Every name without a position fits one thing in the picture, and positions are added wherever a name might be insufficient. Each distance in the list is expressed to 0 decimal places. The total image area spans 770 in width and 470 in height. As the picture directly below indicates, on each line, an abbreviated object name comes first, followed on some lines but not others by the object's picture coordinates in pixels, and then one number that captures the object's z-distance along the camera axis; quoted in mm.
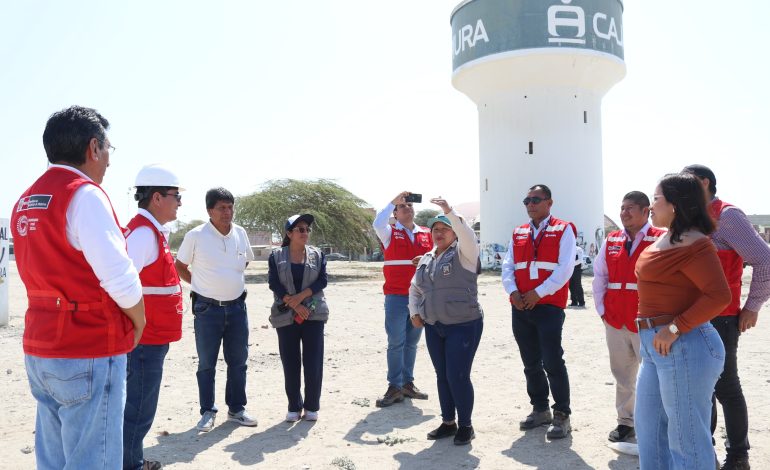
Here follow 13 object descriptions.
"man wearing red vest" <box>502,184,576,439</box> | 5090
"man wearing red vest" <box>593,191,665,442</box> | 4812
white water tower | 30094
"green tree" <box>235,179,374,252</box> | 31141
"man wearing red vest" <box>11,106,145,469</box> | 2604
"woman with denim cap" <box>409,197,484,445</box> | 4926
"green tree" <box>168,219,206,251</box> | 56812
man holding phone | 6418
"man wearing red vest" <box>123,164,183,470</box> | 3902
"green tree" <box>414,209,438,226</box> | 59978
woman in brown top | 3115
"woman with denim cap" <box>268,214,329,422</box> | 5641
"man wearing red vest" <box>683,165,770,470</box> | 3988
